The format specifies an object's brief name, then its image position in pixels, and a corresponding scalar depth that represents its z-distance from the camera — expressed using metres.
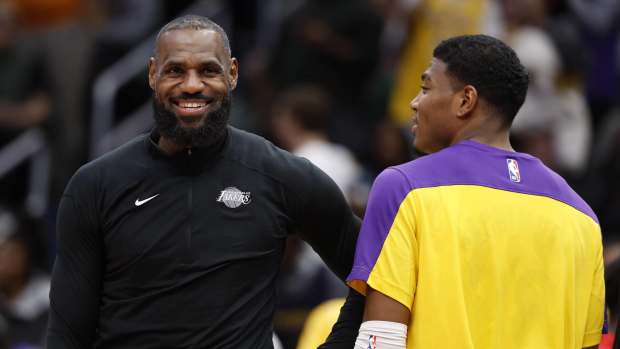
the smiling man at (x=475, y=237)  8.66
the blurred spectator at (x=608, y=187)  17.66
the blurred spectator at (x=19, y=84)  21.61
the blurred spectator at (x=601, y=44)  20.20
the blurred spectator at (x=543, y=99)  18.00
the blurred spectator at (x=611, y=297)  10.23
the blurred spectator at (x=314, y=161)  16.47
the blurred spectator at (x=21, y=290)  16.44
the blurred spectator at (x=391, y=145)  18.59
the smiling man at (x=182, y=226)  8.93
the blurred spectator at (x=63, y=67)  22.19
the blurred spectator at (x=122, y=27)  23.61
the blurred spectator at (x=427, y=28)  18.52
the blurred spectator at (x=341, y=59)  21.08
